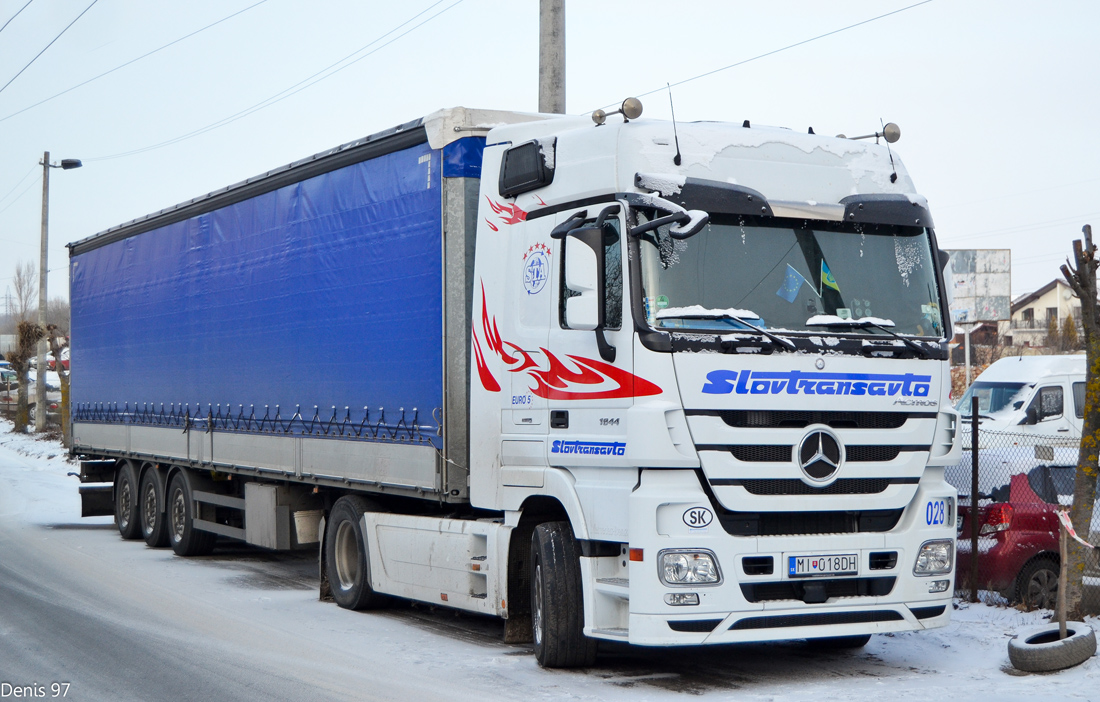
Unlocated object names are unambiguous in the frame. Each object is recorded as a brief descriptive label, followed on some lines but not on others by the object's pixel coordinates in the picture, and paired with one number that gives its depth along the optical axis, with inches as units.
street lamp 1555.1
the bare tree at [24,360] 1657.2
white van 725.9
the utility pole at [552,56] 524.1
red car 383.6
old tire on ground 295.3
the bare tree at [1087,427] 335.6
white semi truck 283.4
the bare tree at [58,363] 1431.8
